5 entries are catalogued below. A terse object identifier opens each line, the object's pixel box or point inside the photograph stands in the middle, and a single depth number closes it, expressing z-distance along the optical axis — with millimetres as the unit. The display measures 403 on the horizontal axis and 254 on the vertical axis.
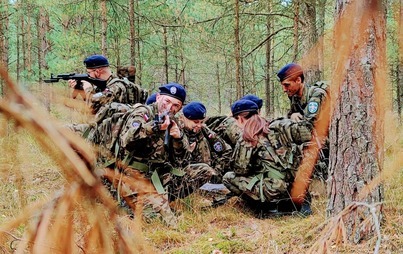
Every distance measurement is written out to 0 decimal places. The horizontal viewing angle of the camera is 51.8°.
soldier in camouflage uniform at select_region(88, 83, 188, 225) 3861
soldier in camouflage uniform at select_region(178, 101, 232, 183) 4512
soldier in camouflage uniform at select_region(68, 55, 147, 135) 4656
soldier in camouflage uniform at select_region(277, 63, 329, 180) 4312
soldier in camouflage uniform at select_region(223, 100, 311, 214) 4230
